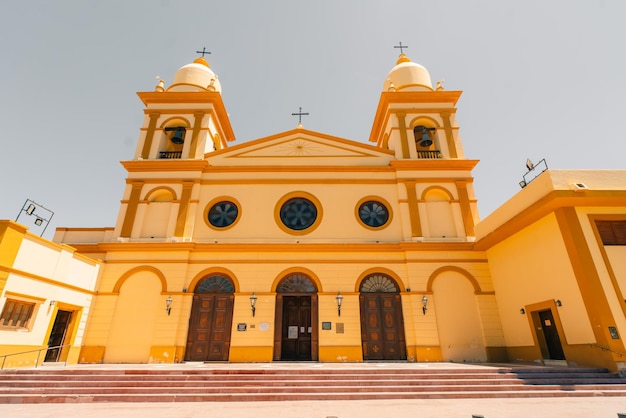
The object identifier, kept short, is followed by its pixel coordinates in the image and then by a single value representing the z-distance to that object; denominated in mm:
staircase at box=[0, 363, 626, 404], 8547
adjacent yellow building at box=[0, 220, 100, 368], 11148
